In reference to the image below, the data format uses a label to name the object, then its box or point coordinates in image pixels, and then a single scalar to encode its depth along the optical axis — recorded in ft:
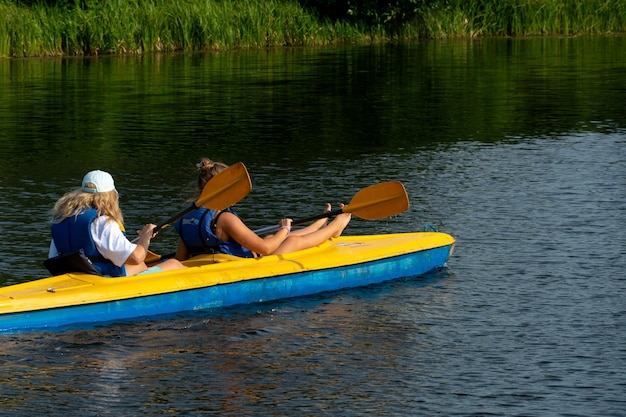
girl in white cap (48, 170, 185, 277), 49.52
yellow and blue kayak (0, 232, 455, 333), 48.96
